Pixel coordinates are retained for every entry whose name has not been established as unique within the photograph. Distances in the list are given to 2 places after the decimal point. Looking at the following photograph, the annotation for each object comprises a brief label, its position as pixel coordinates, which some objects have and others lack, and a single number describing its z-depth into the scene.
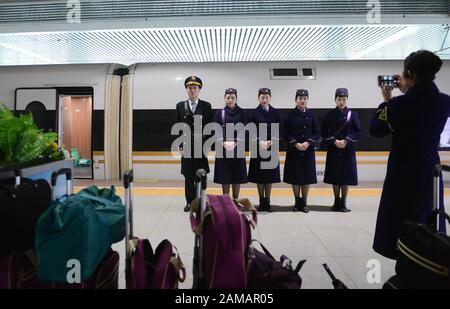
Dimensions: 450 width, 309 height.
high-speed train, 6.10
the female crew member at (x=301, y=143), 4.26
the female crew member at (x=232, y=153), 4.16
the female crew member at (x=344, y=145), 4.29
